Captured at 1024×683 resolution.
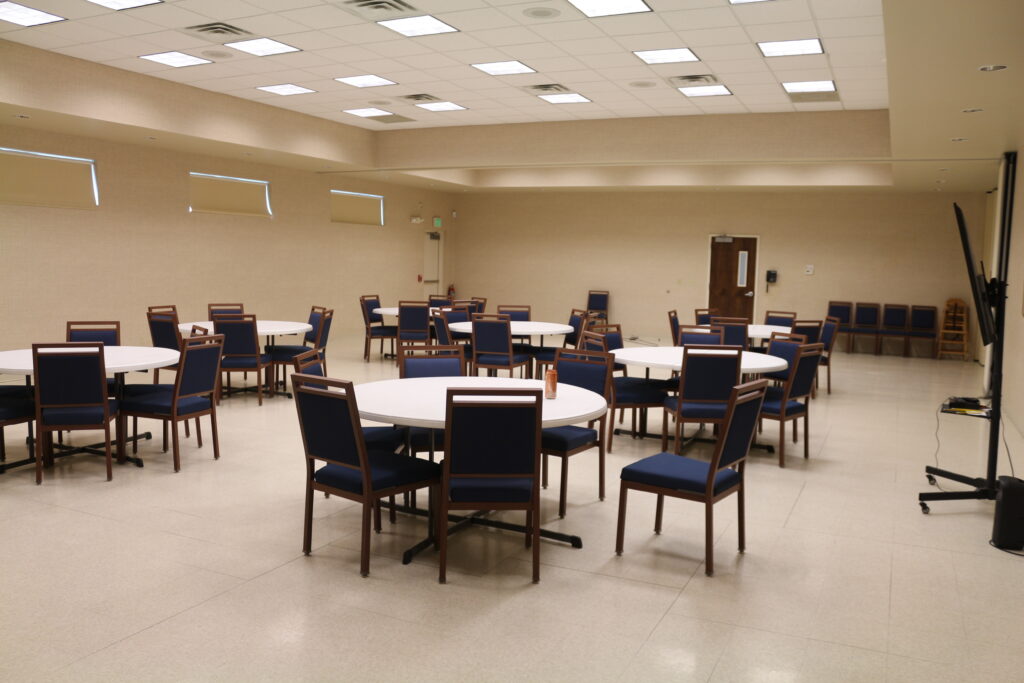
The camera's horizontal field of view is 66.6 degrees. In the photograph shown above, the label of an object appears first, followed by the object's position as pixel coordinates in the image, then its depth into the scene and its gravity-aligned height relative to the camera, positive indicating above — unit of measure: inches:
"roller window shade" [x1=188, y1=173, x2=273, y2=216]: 488.4 +54.3
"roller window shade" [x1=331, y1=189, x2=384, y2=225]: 602.9 +57.9
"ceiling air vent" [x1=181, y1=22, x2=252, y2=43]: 291.7 +94.1
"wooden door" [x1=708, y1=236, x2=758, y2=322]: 633.6 +11.2
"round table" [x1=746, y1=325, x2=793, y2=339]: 373.4 -19.9
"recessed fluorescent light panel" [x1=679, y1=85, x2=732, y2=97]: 372.8 +96.2
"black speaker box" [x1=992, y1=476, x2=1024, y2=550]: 166.7 -48.1
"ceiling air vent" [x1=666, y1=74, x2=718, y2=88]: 351.3 +95.1
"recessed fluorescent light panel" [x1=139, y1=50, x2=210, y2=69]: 340.8 +96.8
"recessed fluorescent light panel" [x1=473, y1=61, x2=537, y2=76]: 339.6 +95.7
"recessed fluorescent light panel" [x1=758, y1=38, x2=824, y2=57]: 291.6 +93.0
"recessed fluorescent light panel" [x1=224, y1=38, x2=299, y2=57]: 315.3 +95.7
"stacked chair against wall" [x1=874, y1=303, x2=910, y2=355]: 572.4 -19.7
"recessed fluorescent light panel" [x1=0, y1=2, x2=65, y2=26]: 275.6 +94.2
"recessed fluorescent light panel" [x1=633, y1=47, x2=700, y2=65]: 311.1 +94.1
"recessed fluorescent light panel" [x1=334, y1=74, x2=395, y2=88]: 374.0 +97.4
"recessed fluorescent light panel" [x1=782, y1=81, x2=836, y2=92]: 356.5 +95.1
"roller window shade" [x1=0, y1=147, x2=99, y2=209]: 384.5 +48.5
